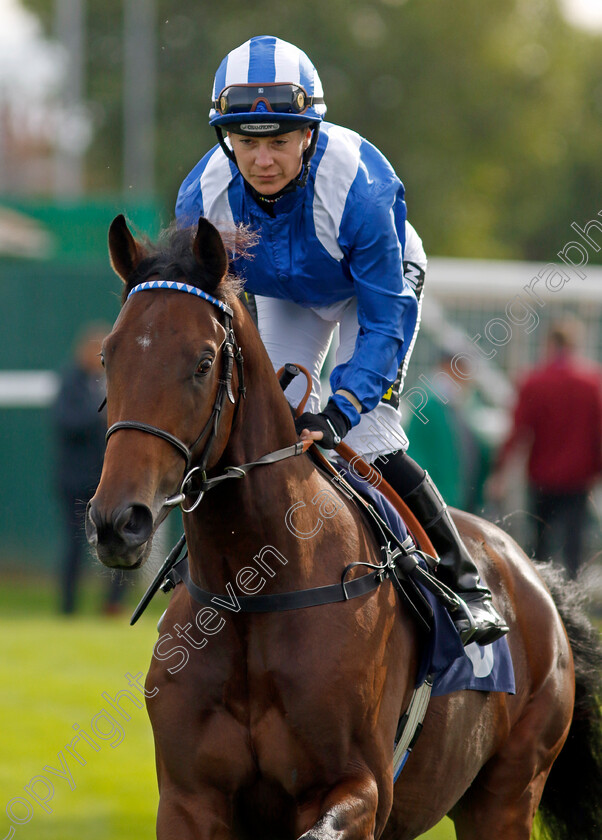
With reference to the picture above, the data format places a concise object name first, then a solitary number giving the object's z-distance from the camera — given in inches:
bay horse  225.3
